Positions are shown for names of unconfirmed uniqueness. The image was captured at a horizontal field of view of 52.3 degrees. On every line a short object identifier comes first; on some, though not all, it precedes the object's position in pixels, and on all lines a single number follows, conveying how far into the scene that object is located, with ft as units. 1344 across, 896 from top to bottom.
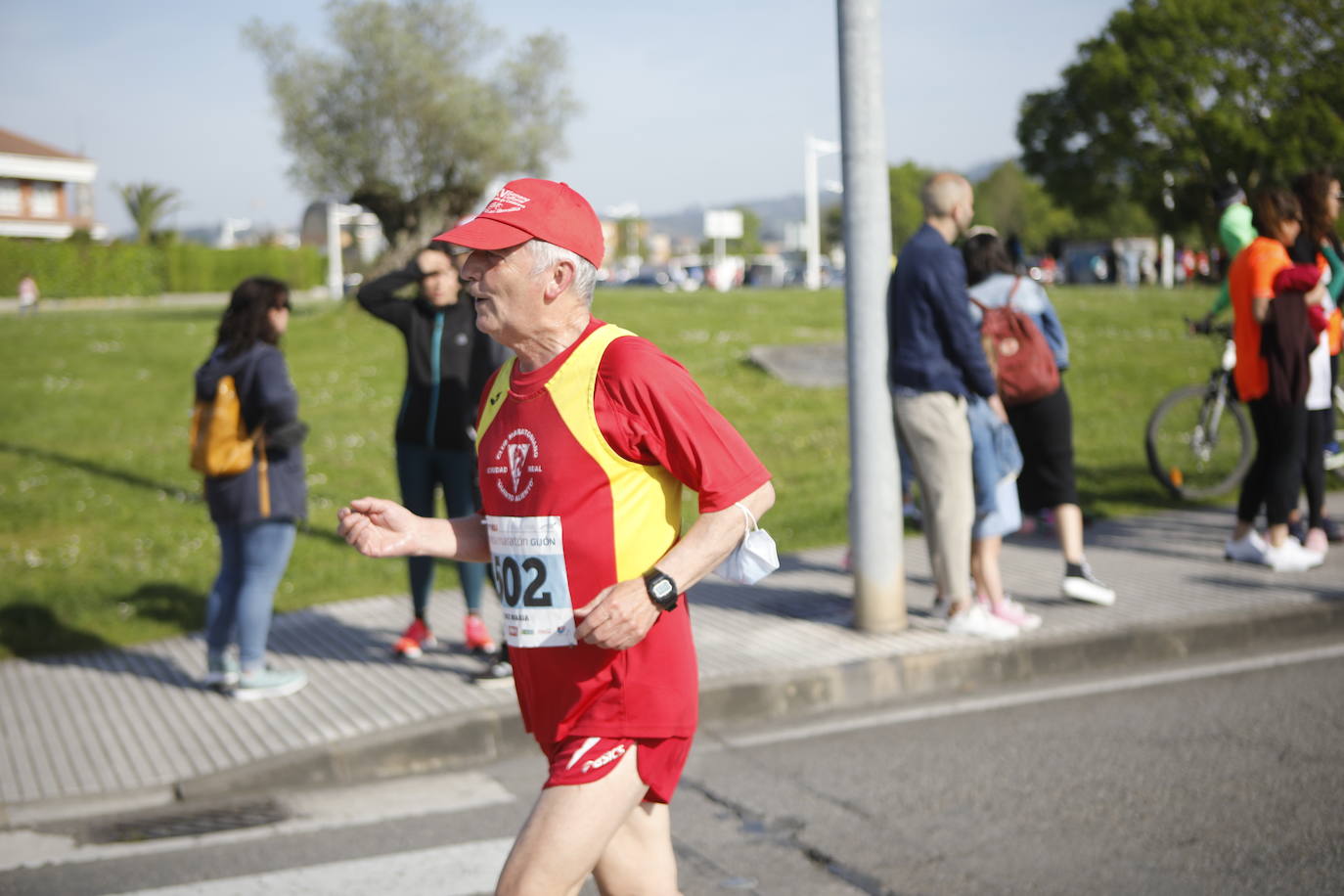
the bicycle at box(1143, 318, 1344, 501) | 32.07
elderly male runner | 8.94
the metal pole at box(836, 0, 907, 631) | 21.22
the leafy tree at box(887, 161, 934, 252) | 433.48
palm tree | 287.48
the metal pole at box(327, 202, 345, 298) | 181.45
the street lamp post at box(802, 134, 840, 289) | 190.39
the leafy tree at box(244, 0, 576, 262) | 110.01
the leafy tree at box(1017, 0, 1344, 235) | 149.18
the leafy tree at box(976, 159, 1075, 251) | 359.87
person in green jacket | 26.18
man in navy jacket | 20.45
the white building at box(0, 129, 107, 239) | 277.85
